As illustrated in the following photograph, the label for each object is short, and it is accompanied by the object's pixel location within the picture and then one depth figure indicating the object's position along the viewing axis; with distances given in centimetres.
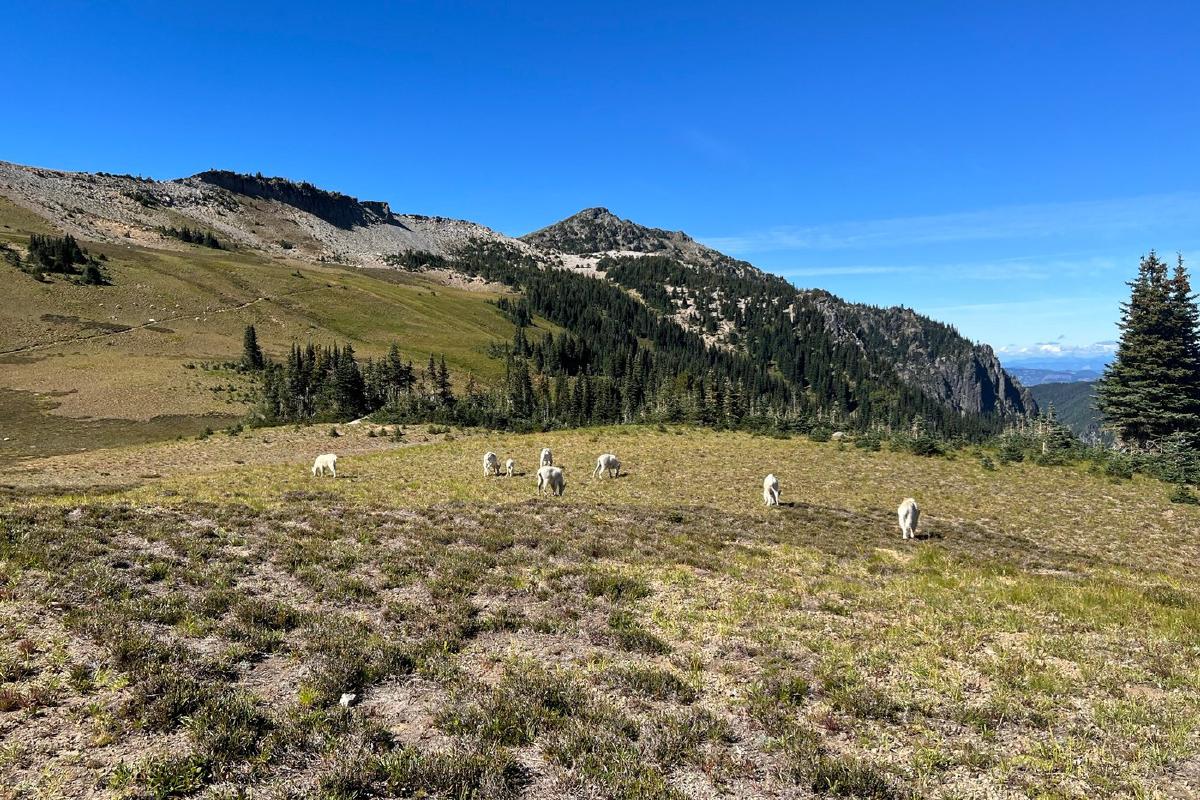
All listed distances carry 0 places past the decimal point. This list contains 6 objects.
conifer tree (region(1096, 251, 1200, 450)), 4872
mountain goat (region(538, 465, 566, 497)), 2903
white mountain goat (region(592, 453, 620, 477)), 3606
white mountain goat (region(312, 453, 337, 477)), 3309
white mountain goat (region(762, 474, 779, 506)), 2762
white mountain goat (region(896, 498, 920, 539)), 2228
